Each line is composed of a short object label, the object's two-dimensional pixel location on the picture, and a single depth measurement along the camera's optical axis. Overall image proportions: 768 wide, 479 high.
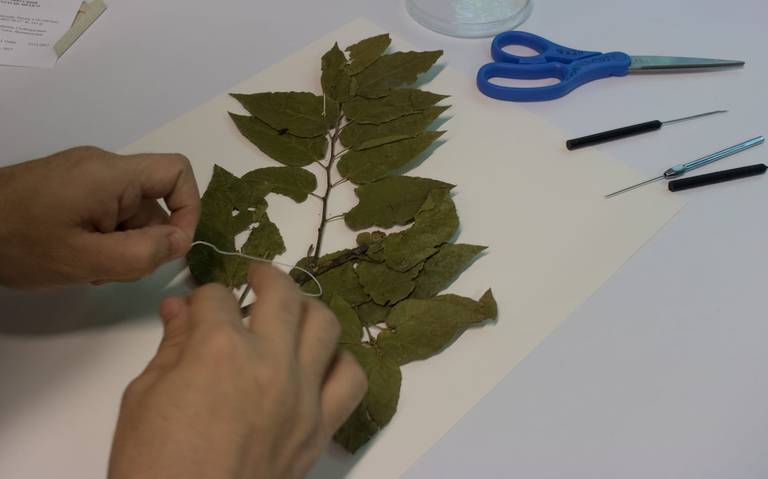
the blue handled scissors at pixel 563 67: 0.95
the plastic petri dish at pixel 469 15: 1.06
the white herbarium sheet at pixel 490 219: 0.67
